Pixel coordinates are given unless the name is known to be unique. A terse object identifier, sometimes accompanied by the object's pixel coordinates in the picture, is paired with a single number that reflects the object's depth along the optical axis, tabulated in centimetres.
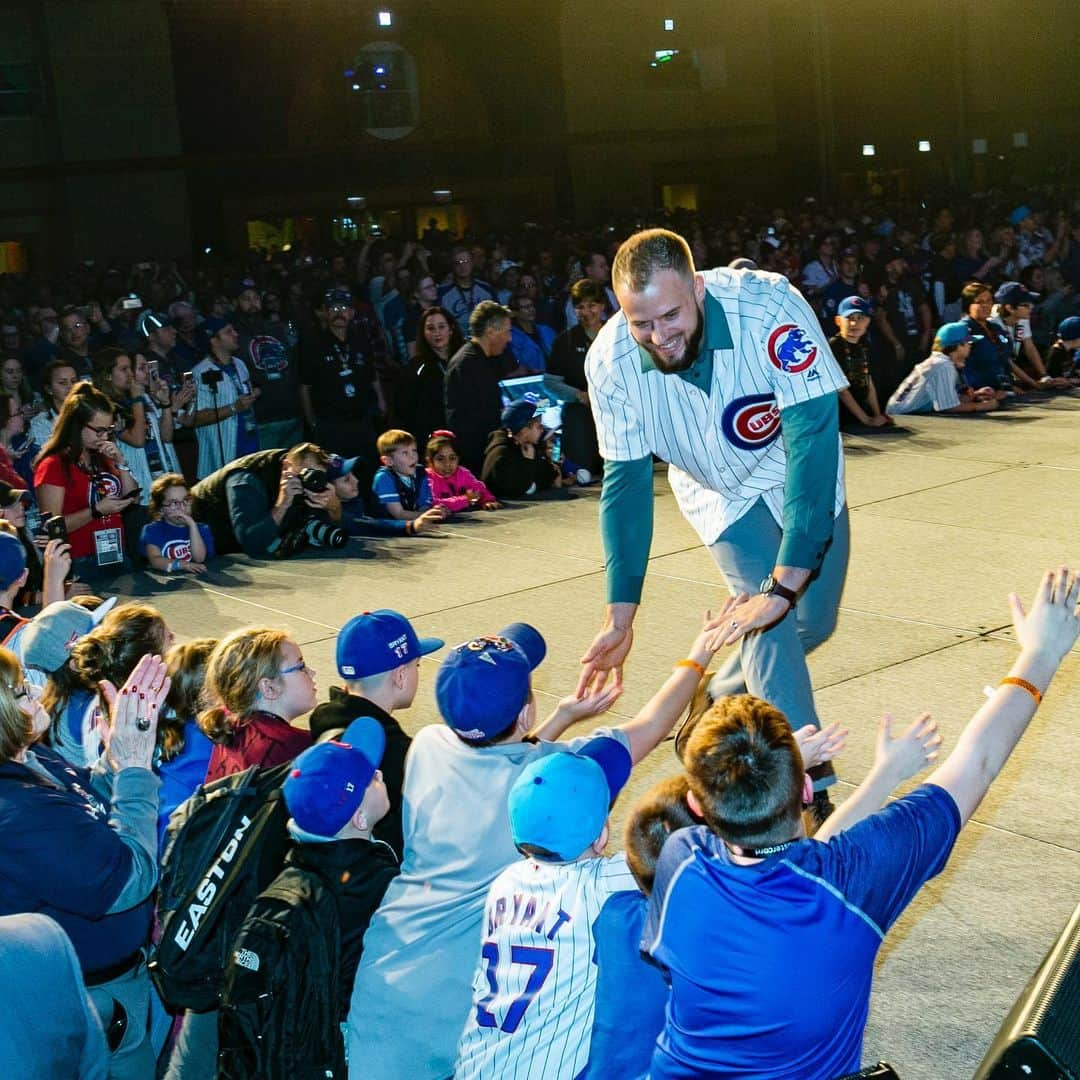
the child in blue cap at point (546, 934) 276
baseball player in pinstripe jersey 419
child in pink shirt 990
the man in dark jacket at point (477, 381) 1036
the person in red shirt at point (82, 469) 829
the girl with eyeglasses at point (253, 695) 373
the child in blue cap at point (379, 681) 361
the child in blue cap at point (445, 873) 306
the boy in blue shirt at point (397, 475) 961
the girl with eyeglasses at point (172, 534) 873
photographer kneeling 898
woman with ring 303
